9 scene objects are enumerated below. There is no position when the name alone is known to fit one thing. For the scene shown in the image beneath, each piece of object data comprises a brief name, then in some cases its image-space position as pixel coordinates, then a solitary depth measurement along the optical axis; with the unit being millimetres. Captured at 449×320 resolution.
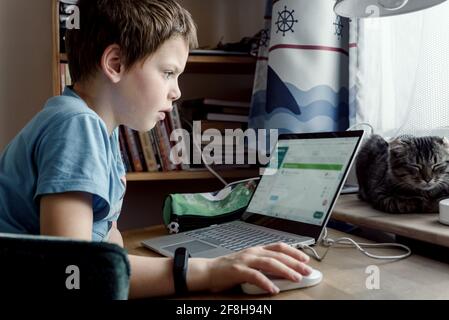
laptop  781
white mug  754
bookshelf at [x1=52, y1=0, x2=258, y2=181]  1289
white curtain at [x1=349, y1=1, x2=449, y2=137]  1019
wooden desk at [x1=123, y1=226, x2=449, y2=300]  556
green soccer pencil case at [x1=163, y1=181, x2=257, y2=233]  958
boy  566
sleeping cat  902
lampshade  866
